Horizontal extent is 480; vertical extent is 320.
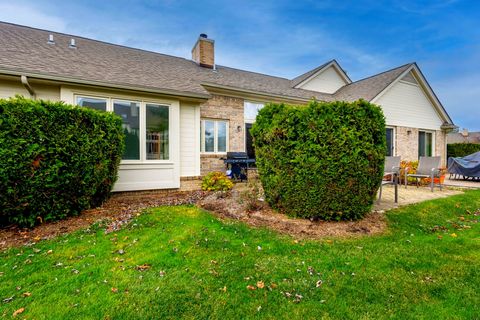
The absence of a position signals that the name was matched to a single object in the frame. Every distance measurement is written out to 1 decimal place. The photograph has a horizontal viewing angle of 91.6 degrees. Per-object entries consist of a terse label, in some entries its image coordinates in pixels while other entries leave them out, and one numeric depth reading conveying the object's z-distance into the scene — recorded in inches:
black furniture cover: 413.1
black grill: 348.2
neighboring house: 1667.1
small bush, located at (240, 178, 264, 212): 204.2
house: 242.2
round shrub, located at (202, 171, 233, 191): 296.2
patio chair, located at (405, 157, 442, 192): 317.8
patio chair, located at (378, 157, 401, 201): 319.6
